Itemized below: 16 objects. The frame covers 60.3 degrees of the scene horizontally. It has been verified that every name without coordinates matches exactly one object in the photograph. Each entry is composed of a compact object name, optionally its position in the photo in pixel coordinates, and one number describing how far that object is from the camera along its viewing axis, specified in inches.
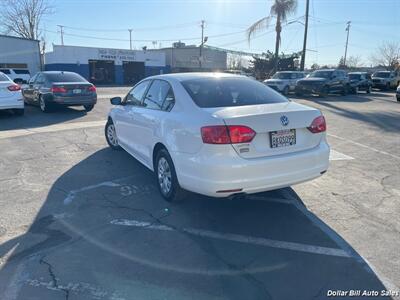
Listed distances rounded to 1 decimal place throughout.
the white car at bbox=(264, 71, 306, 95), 943.7
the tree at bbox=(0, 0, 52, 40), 1923.0
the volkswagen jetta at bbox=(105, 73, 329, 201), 143.9
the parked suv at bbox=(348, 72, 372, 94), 1058.1
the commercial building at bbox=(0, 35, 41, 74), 1354.6
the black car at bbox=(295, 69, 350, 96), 871.1
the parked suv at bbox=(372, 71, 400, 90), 1262.3
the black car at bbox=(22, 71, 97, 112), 476.7
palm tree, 1243.2
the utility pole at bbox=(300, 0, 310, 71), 1141.0
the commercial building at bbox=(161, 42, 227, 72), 2422.6
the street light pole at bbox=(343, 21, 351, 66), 3026.6
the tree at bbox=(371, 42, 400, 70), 2470.1
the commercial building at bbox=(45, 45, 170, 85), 1696.6
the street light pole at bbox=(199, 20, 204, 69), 2257.1
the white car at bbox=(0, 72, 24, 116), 422.3
